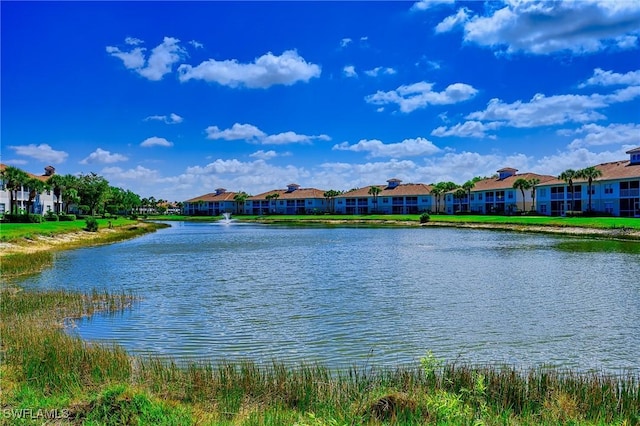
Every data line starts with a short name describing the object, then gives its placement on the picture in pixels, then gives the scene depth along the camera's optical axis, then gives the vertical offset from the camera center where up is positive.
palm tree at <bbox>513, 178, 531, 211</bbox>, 92.88 +3.54
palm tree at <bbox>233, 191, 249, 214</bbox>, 160.38 +3.17
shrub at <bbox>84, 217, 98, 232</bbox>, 60.44 -1.71
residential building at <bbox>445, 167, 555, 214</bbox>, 101.11 +1.64
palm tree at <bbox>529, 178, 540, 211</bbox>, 94.06 +2.78
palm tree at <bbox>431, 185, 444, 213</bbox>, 120.88 +3.09
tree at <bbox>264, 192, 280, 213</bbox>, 154.12 +3.20
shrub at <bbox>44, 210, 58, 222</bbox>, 68.49 -0.76
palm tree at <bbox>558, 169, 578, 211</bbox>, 79.81 +4.24
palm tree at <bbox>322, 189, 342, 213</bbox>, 143.38 +2.63
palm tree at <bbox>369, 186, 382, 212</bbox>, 133.00 +3.46
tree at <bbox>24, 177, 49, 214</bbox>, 71.81 +3.45
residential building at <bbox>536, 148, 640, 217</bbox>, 73.81 +1.65
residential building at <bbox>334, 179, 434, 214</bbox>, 130.62 +1.76
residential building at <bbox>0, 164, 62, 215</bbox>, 68.62 +1.81
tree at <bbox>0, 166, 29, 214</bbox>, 64.31 +4.21
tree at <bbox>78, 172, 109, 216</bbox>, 98.88 +3.36
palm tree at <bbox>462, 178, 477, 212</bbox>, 111.44 +3.86
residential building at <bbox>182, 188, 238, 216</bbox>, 167.38 +1.54
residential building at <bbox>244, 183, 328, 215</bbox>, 148.38 +1.78
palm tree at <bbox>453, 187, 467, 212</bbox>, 113.40 +2.43
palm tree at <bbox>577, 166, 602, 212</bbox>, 77.00 +4.40
